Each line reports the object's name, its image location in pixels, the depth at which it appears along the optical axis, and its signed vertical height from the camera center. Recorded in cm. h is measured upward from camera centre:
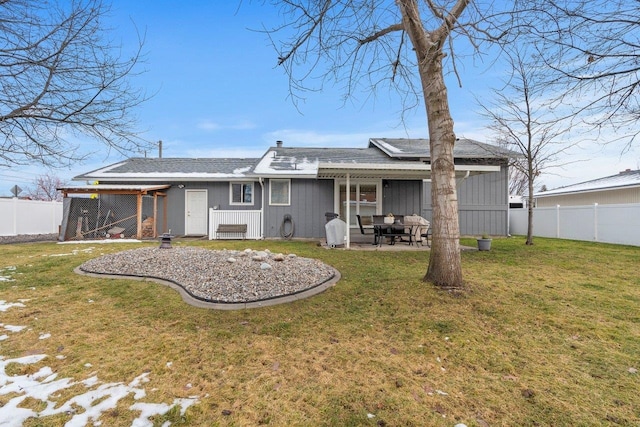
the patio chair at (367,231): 996 -45
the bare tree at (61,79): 415 +197
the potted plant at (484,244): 870 -69
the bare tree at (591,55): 377 +215
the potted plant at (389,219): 975 +0
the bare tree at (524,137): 1070 +307
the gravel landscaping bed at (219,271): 448 -96
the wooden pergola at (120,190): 1208 +105
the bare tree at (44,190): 3019 +266
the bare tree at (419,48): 439 +265
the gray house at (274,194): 1173 +100
